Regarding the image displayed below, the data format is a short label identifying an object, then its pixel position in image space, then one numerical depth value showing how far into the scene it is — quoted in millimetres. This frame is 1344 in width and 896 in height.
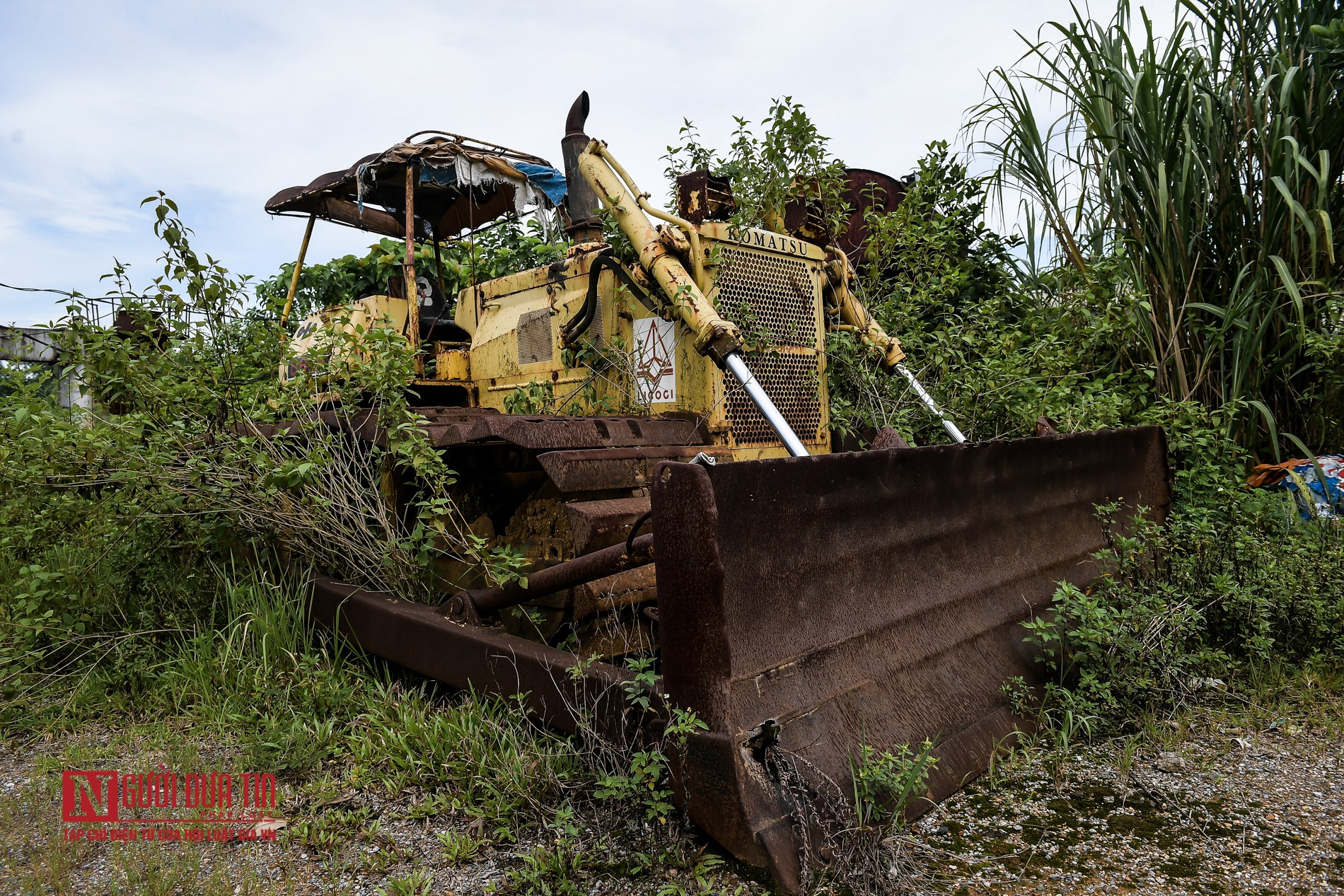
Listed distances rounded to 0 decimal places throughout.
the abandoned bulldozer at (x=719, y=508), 1963
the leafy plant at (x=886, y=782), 1981
